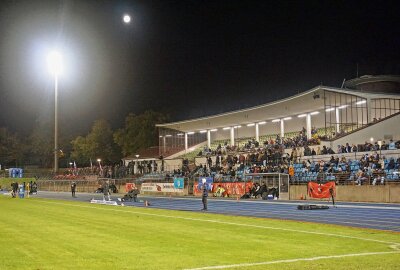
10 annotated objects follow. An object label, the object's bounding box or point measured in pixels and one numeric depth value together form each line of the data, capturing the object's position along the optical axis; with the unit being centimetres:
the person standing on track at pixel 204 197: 2634
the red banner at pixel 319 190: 3297
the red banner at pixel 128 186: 5095
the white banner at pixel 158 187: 4756
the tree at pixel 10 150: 10320
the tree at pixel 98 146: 9094
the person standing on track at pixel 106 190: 3460
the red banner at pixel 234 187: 3949
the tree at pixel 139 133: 8588
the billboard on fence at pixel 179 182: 4665
